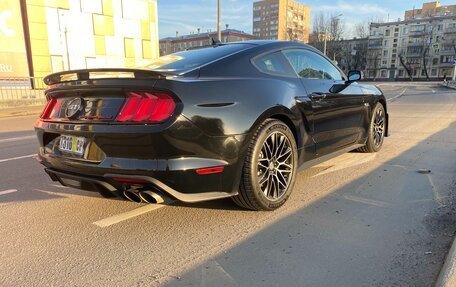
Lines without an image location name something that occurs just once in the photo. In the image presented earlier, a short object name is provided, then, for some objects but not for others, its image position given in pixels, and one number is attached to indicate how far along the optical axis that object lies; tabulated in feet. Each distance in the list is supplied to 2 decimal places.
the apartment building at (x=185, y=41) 269.23
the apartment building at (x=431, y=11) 351.25
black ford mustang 9.13
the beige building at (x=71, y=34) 69.97
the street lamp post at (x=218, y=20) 71.46
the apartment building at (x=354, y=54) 344.08
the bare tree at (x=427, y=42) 318.69
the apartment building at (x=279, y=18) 328.12
